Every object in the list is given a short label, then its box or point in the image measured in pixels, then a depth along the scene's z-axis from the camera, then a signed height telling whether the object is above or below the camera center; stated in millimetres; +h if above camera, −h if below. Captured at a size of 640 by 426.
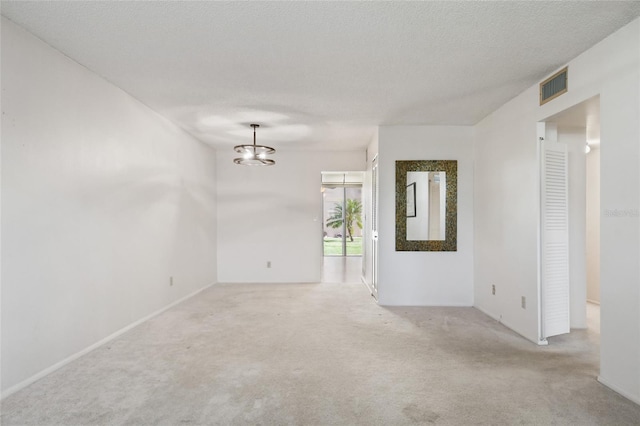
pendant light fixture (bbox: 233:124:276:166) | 4756 +871
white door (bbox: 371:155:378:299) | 5207 -137
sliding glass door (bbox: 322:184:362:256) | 11656 +64
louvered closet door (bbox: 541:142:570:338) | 3406 -226
